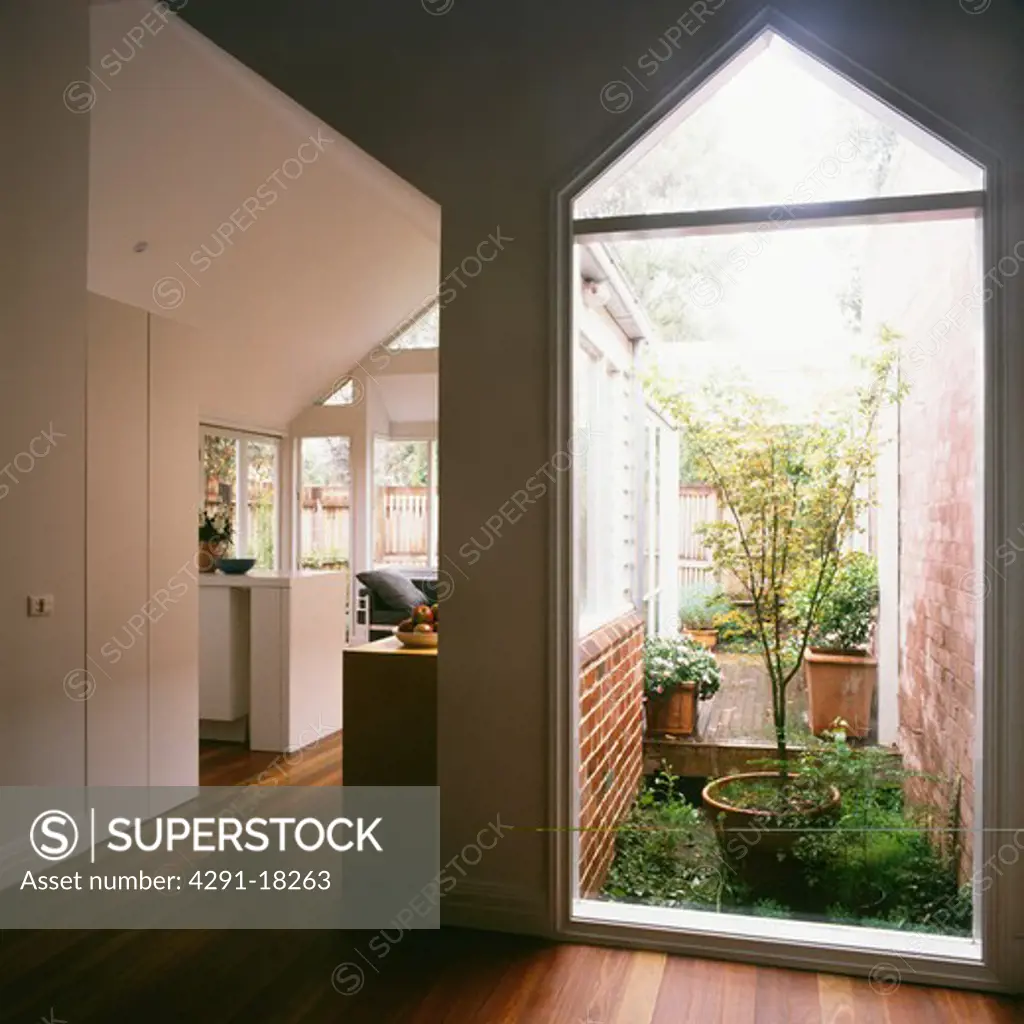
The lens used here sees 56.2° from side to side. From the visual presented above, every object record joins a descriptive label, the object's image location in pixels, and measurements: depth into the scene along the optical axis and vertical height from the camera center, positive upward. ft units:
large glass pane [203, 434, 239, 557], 28.76 +1.09
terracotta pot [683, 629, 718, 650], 18.22 -2.41
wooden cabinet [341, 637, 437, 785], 10.50 -2.29
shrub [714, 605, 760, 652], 13.38 -1.85
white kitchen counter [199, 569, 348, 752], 17.13 -2.61
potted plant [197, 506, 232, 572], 18.75 -0.63
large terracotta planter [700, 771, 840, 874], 11.19 -3.82
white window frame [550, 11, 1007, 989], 8.52 -1.64
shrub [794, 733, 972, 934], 10.07 -3.90
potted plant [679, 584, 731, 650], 17.78 -2.03
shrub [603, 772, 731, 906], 11.58 -4.46
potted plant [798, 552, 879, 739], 15.97 -2.48
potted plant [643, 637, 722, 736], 16.39 -3.03
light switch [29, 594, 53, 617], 11.21 -1.12
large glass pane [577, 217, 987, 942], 10.59 -1.19
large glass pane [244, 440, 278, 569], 31.01 +0.23
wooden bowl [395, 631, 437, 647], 11.10 -1.49
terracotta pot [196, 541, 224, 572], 18.63 -0.96
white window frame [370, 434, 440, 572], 32.55 +0.76
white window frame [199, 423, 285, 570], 30.07 +0.92
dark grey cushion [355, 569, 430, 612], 28.02 -2.31
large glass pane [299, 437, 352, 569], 32.37 +0.21
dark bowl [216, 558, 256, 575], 18.10 -1.04
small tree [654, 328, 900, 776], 12.73 +0.36
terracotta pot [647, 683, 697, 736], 16.35 -3.44
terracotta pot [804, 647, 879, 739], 15.97 -2.94
